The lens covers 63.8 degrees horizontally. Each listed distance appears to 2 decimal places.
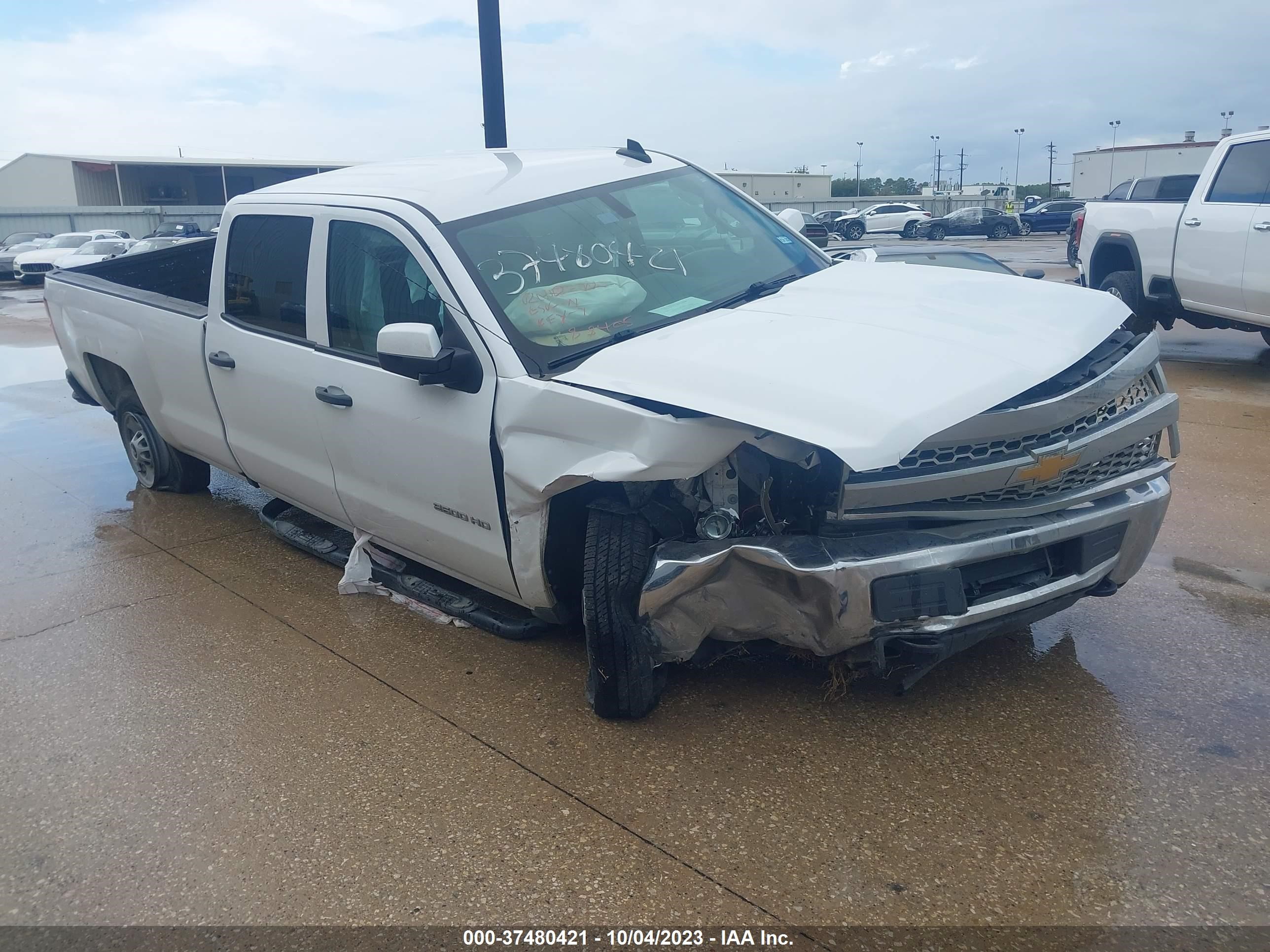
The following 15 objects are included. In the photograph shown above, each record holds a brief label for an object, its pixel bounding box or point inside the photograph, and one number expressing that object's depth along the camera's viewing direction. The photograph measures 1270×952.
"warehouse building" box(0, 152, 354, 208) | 58.16
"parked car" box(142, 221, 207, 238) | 32.12
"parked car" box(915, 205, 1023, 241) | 42.91
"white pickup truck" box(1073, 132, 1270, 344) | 8.05
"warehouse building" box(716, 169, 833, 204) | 70.88
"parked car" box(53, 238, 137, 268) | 27.22
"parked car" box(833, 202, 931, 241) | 45.47
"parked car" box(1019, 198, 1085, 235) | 44.22
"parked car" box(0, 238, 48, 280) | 28.73
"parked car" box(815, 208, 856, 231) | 49.31
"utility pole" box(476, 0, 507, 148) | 7.65
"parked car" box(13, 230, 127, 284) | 27.41
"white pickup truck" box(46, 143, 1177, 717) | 2.93
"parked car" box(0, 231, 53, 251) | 34.31
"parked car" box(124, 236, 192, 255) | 23.59
